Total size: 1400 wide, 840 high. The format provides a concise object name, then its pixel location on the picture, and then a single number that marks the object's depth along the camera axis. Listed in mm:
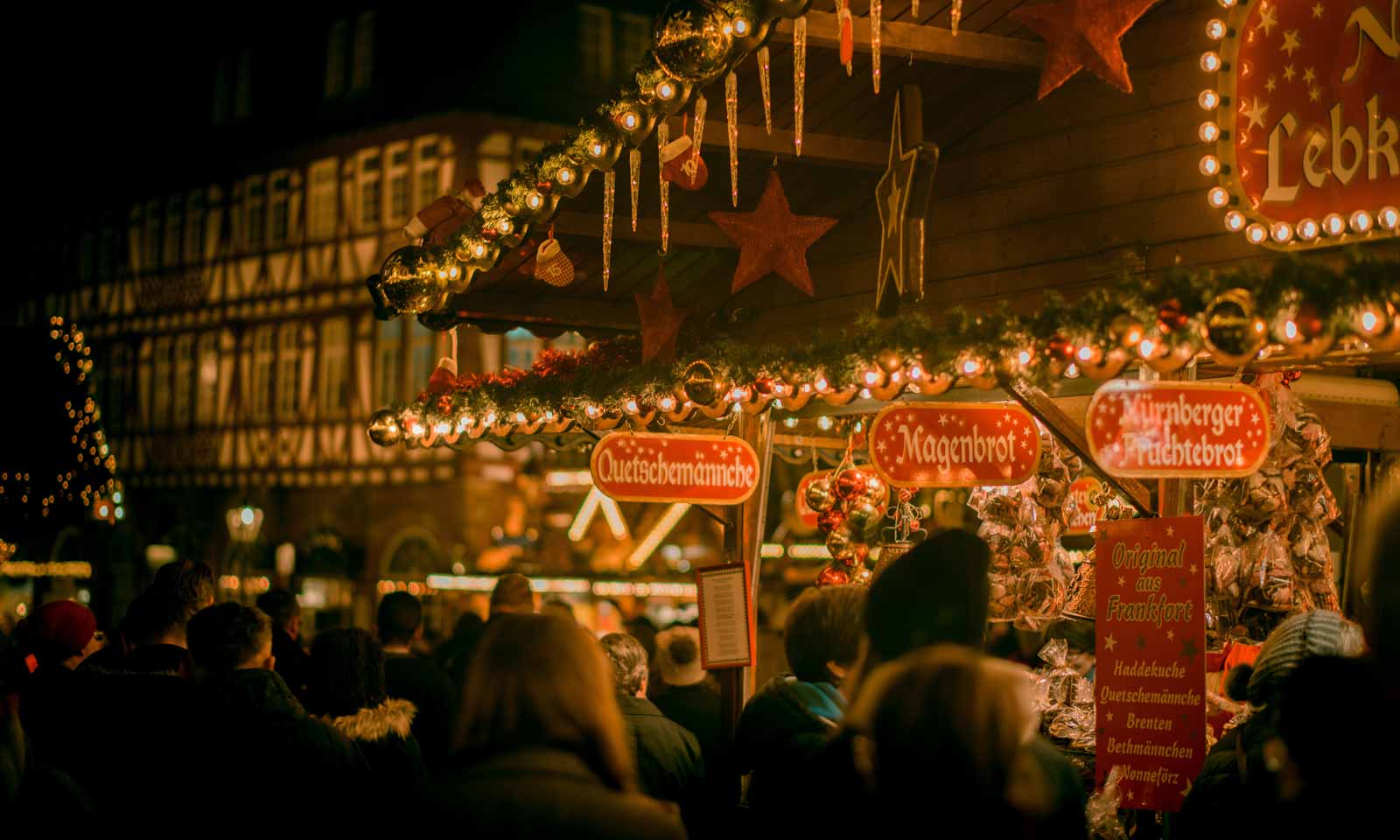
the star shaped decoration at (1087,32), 6055
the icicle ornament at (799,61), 6375
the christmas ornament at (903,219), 6969
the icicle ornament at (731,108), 6900
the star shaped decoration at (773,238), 7992
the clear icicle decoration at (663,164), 7364
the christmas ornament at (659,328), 8469
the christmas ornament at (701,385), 7223
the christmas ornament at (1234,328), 4793
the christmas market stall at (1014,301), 5680
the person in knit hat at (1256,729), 3535
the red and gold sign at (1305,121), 5723
